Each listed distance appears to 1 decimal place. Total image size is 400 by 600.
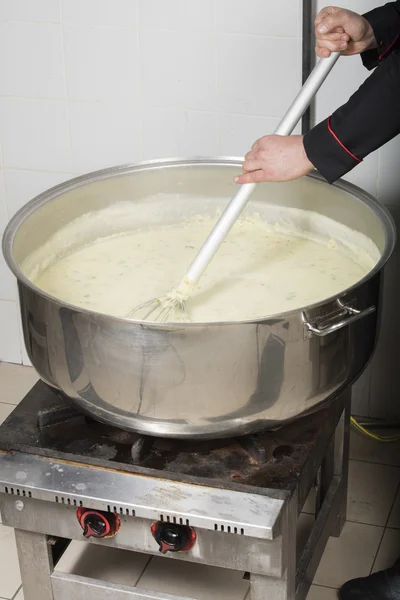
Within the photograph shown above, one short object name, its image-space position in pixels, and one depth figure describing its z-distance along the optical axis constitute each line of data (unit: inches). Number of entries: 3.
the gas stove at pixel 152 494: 83.3
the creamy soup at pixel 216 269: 92.0
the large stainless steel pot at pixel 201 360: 78.9
